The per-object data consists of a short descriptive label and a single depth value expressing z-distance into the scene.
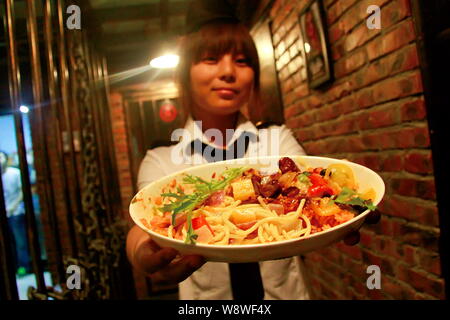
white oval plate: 0.37
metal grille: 0.70
